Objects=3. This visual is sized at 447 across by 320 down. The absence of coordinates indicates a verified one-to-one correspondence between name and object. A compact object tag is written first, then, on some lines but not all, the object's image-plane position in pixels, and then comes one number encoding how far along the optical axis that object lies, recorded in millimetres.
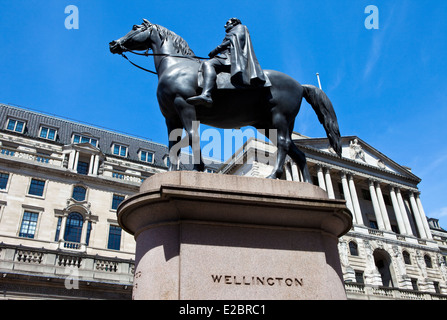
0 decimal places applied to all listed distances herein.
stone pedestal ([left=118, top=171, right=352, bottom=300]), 5250
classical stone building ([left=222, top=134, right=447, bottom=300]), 52062
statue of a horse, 6887
